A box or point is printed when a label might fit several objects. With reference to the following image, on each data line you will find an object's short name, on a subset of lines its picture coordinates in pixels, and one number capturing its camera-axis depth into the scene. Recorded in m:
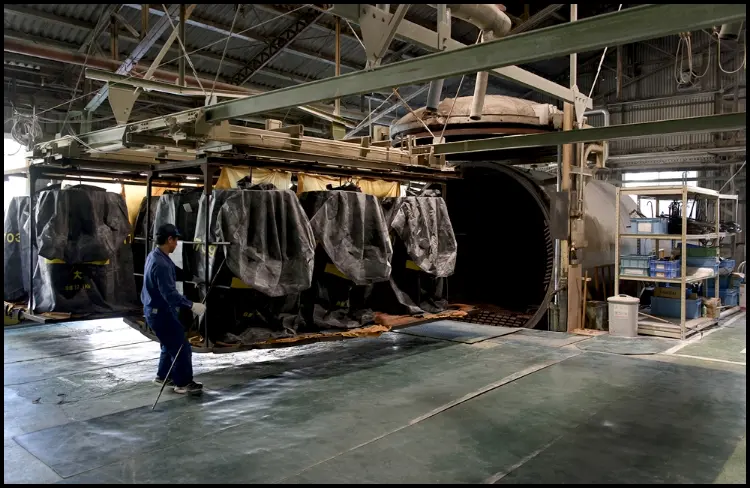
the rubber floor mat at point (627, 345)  8.58
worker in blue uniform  5.91
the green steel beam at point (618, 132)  5.76
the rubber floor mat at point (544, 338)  9.14
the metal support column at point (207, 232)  6.40
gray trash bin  9.73
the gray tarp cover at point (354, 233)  7.34
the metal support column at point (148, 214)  7.68
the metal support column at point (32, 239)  7.79
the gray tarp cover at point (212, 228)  6.42
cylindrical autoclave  11.11
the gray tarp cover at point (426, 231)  8.46
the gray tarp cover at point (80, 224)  7.64
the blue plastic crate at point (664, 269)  9.48
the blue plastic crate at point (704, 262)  10.86
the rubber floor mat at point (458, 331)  9.44
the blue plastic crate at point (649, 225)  9.71
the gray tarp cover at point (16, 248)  9.20
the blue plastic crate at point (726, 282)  12.73
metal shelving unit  9.34
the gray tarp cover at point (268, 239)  6.32
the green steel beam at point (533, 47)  3.46
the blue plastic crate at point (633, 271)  9.72
